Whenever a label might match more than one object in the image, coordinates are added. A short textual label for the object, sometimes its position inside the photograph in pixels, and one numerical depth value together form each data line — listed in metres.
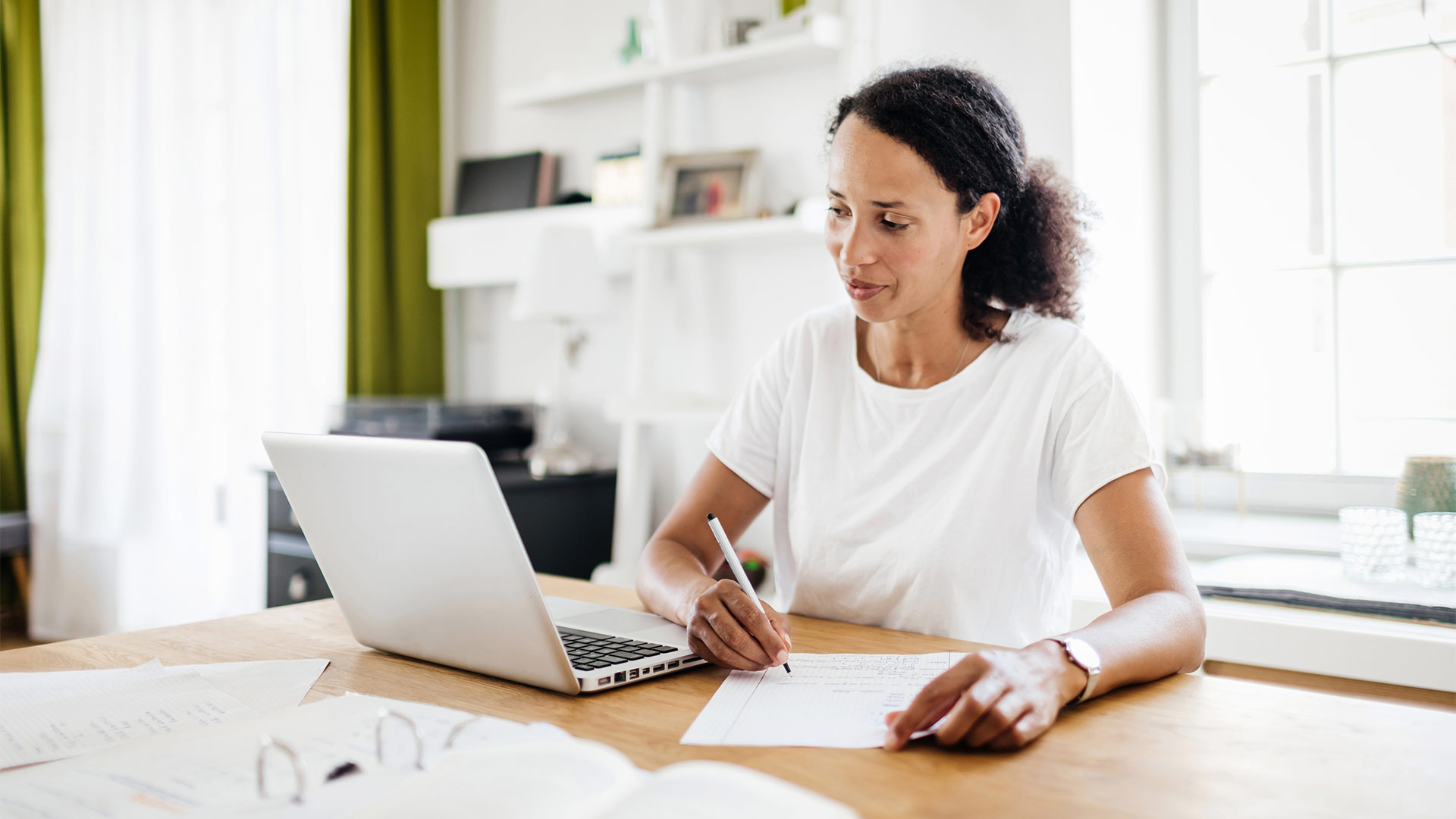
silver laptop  0.84
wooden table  0.67
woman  1.24
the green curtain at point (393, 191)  3.24
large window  2.00
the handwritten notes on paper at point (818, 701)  0.79
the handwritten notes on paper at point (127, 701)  0.80
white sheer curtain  3.29
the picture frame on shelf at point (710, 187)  2.51
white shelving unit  2.36
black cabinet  2.64
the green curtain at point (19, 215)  3.70
